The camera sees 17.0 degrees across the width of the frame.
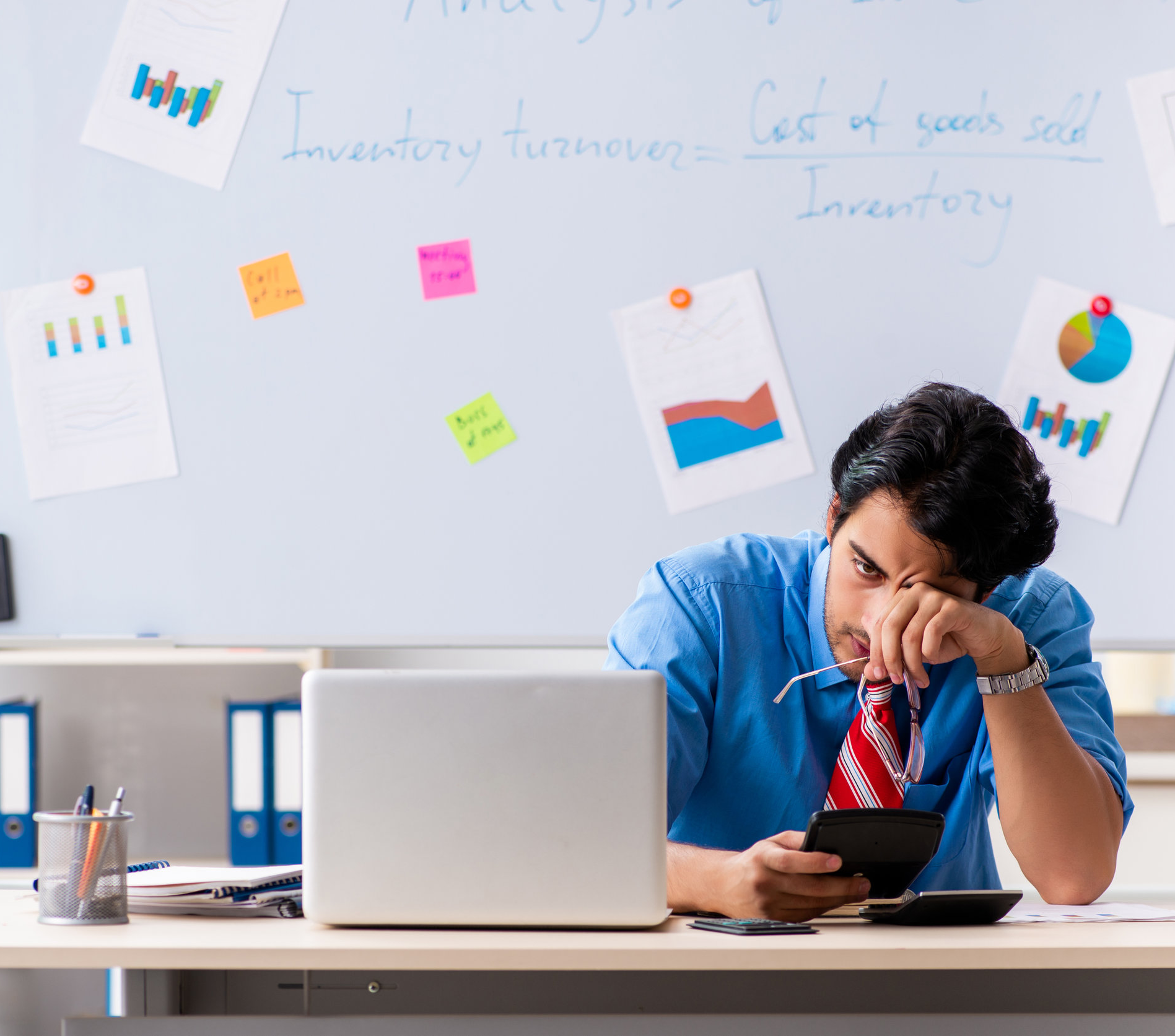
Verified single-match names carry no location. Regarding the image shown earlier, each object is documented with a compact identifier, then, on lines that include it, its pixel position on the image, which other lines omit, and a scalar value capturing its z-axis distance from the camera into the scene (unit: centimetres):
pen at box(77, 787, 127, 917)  486
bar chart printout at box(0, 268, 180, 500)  563
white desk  435
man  507
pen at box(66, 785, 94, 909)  486
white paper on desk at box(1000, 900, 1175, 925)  494
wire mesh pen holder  486
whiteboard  565
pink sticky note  565
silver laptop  469
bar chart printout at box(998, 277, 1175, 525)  566
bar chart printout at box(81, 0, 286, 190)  563
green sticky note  566
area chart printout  566
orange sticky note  565
